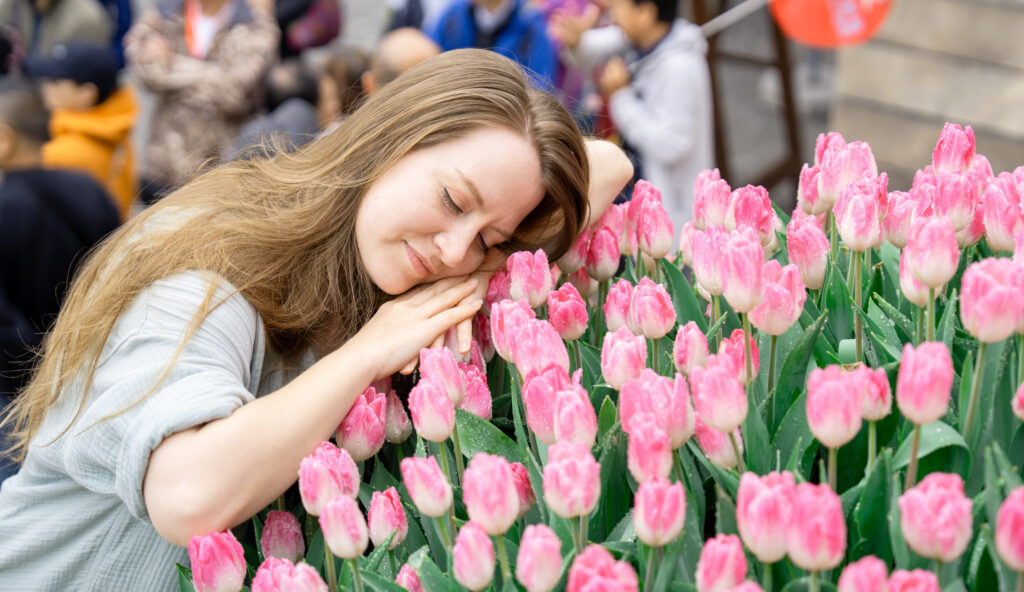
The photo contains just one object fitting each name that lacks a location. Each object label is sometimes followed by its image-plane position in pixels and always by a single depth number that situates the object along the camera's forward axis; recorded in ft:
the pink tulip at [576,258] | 6.71
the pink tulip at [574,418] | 5.22
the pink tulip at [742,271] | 5.44
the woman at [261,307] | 5.98
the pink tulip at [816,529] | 4.83
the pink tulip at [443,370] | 5.67
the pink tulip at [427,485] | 5.27
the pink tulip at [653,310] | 5.79
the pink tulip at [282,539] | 5.79
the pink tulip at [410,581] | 5.39
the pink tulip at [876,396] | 5.19
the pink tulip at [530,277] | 6.24
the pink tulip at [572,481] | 5.06
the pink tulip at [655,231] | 6.48
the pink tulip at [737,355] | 5.28
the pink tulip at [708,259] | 5.76
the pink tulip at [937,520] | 4.85
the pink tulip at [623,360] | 5.48
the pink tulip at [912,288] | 5.52
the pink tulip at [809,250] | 5.92
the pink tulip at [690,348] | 5.62
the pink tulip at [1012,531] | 4.78
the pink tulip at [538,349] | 5.53
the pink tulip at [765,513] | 4.88
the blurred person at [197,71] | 19.26
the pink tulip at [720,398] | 5.17
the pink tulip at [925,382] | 4.99
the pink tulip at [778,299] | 5.50
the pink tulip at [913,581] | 4.77
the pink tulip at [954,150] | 6.20
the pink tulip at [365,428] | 5.85
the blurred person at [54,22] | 22.25
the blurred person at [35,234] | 13.10
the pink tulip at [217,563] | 5.49
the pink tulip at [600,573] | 4.87
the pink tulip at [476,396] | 5.91
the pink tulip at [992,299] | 5.08
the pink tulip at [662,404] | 5.21
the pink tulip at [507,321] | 5.63
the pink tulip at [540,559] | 5.00
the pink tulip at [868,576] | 4.79
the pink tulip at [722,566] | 4.92
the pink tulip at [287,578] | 5.25
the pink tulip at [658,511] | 5.01
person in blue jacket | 18.11
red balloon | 16.64
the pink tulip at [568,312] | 5.97
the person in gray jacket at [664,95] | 17.00
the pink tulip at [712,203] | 6.41
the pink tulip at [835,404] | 5.07
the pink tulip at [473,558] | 5.08
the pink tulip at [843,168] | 6.23
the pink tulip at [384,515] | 5.46
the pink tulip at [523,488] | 5.52
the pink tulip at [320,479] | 5.44
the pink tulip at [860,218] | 5.79
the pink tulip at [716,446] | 5.34
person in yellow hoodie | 17.48
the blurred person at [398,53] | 16.47
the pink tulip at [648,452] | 5.11
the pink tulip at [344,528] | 5.33
